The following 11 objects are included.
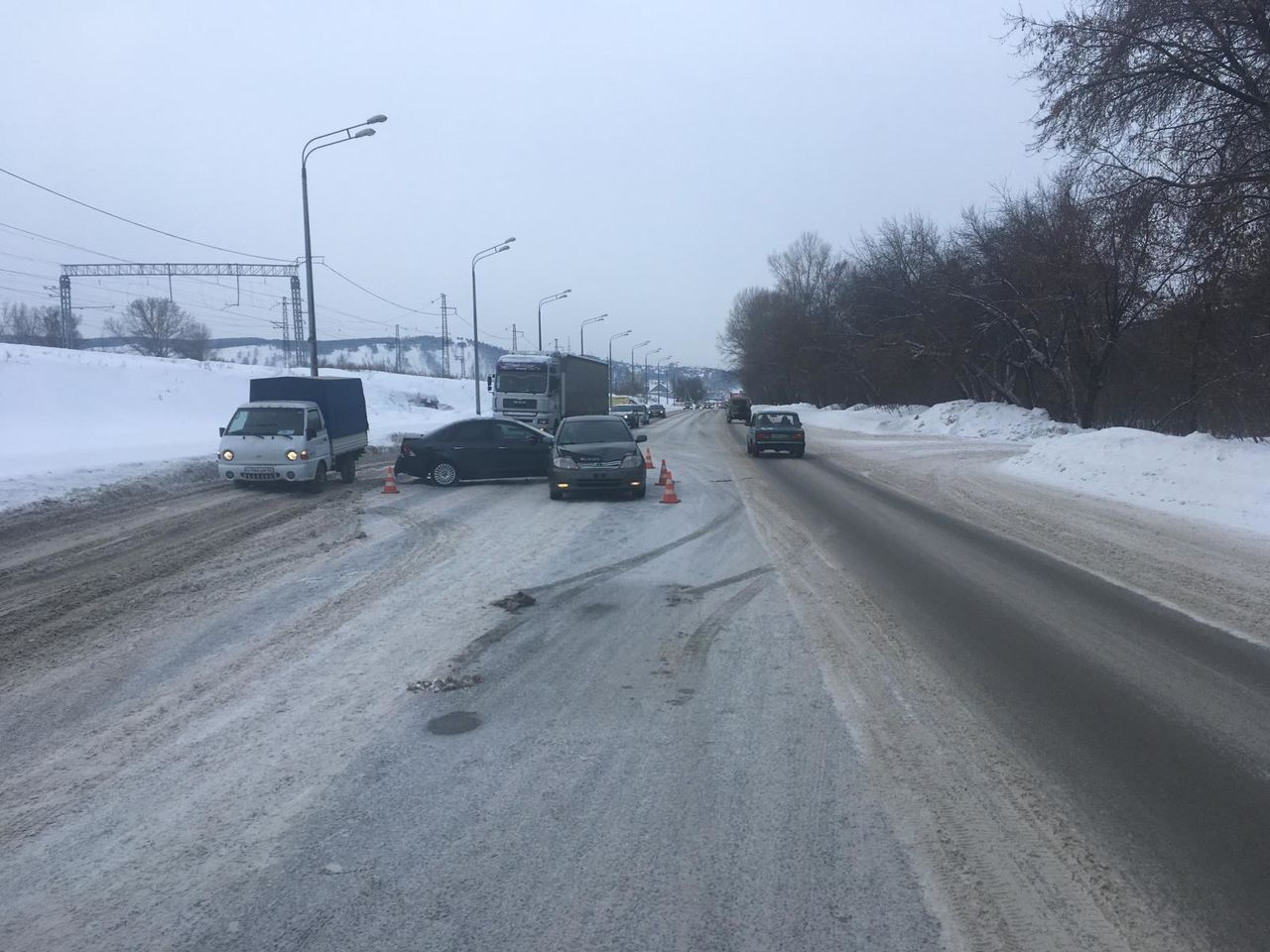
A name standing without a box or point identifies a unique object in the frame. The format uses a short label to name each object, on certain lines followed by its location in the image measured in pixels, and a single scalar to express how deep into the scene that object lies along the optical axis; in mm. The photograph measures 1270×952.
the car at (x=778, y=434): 31312
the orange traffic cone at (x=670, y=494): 17844
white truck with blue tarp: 18688
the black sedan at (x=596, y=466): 17547
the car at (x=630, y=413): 55528
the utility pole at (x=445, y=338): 81338
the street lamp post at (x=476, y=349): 46238
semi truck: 35625
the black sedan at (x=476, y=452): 20266
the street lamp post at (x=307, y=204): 27441
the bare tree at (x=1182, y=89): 15203
